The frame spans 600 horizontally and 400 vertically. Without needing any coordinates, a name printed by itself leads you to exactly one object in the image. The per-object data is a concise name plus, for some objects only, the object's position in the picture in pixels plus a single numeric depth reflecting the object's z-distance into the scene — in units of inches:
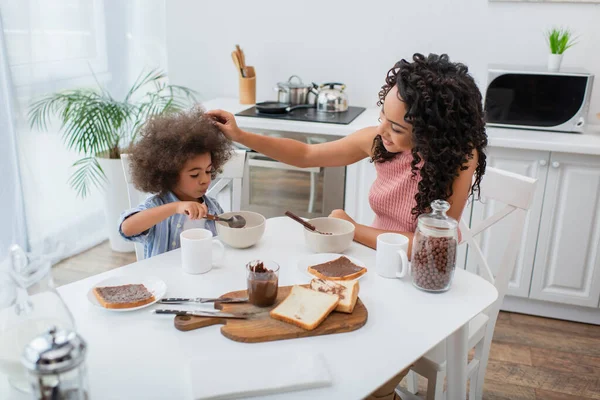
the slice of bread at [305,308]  45.7
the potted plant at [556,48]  103.8
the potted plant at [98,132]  110.7
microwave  100.0
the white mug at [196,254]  54.0
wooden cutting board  44.3
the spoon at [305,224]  61.4
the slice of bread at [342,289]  47.8
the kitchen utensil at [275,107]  112.7
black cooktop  108.3
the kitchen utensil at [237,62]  124.3
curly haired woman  58.9
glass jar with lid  51.0
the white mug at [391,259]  53.9
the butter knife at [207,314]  46.0
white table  39.4
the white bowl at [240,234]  59.8
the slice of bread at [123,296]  47.9
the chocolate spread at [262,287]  47.9
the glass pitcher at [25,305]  34.6
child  62.1
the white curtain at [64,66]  104.6
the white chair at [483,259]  67.4
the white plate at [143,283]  49.4
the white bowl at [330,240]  59.7
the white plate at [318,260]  56.8
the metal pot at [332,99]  115.4
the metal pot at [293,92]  119.0
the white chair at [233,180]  79.0
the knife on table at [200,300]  48.6
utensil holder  124.6
